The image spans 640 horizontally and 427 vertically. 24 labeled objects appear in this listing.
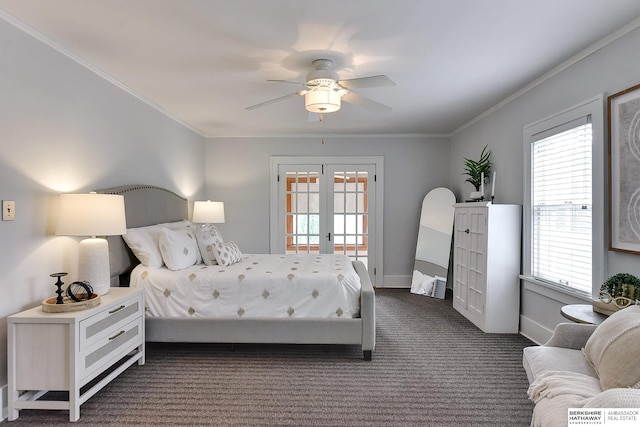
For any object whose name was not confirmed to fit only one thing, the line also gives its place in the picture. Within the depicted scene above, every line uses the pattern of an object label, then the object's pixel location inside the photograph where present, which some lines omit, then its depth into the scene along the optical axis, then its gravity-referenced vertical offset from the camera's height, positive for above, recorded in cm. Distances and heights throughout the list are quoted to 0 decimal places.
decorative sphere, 213 -52
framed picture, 212 +30
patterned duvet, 283 -69
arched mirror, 489 -43
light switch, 203 +1
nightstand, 197 -85
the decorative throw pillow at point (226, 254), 327 -40
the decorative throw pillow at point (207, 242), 332 -29
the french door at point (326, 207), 545 +11
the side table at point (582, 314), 197 -60
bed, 280 -90
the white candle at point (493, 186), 378 +34
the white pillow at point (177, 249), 299 -33
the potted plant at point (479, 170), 402 +55
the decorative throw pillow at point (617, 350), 133 -57
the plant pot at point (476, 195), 392 +23
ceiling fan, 259 +98
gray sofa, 127 -70
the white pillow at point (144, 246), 294 -29
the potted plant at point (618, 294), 194 -46
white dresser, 337 -52
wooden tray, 203 -57
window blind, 256 +9
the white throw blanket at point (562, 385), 140 -72
